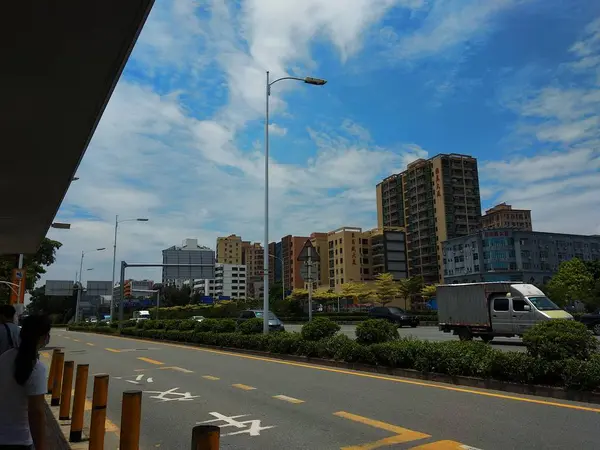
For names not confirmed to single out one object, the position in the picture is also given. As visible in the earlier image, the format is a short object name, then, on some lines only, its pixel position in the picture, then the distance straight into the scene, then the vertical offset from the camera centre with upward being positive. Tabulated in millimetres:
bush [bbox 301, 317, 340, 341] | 15398 -424
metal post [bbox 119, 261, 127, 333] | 34219 +1970
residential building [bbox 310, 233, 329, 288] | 128125 +17107
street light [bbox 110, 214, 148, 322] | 47781 +3660
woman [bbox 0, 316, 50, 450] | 3209 -537
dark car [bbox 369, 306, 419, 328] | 39375 +66
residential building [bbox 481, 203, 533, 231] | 151588 +30566
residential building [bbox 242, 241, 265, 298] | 167912 +20345
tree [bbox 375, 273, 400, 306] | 78500 +4117
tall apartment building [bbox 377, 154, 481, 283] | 122250 +27620
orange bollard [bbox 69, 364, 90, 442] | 6211 -1171
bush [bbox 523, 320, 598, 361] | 8680 -478
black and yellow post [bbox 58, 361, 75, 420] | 7360 -1114
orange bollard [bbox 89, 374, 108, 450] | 5148 -1012
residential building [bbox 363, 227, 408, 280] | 118938 +15385
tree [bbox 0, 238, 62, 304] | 34719 +3908
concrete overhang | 4477 +2689
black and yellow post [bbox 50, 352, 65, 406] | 8680 -1079
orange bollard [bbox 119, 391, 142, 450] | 4402 -925
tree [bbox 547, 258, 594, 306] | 51781 +3382
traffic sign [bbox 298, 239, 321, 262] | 21003 +2593
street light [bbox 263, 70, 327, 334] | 17797 +4249
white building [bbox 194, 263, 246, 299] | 146300 +10407
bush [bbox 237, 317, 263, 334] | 19922 -397
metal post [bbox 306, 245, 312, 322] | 21078 +2288
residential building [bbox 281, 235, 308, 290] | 133500 +16791
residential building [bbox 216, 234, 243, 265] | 166375 +22946
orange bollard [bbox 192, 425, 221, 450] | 2838 -696
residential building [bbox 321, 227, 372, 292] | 120750 +14673
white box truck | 18531 +240
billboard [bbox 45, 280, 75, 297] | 49781 +3060
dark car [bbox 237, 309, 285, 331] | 25703 -22
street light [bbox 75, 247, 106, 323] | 61969 +1157
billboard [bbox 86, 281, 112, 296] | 53262 +3216
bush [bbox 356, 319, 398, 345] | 12984 -418
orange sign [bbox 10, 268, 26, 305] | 22047 +1544
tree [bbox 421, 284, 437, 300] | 82750 +4100
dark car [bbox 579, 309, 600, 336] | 26002 -337
